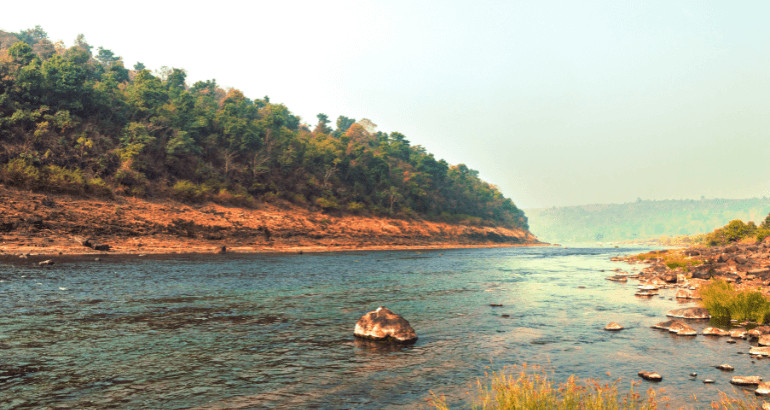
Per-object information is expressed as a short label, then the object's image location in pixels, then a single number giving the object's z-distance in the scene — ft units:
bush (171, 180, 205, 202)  228.22
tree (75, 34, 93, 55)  524.52
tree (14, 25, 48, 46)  505.66
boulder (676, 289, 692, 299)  77.51
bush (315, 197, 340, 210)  321.93
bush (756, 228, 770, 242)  206.08
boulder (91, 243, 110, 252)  152.56
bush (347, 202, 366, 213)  344.10
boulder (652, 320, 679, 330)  51.42
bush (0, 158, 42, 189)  163.73
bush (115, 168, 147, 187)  207.41
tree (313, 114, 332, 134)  559.79
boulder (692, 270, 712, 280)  98.02
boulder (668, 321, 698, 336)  48.15
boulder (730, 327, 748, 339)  45.44
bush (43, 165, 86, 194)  175.30
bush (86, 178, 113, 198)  188.14
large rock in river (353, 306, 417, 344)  47.26
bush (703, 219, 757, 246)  256.52
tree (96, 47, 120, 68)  500.25
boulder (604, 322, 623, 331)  52.11
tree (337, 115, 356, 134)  645.51
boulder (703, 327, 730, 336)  46.85
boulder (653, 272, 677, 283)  101.24
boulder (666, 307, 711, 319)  56.65
